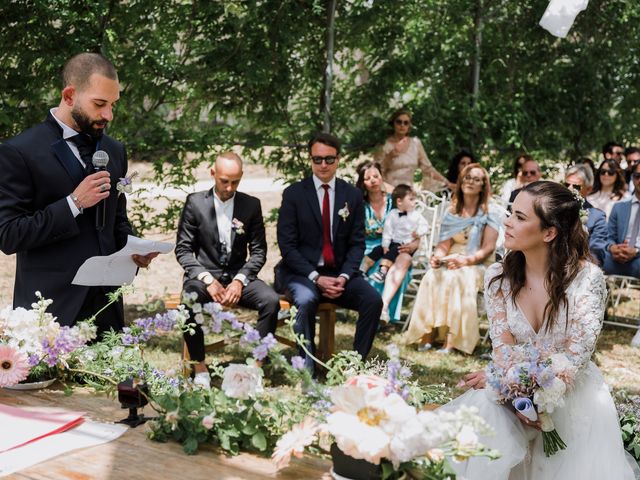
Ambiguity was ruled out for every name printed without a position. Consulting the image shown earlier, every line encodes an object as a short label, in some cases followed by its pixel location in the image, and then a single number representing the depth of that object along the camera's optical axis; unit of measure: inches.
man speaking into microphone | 134.3
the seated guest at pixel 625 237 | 292.2
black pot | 81.3
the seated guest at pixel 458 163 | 337.7
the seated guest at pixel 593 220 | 290.4
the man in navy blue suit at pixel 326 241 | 238.7
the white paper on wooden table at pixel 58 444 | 88.3
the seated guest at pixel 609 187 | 325.7
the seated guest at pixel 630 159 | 365.4
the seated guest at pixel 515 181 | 326.2
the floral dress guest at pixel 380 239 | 289.7
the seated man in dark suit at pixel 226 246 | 229.9
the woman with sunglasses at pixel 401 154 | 326.6
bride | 127.6
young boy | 291.1
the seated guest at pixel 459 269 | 272.5
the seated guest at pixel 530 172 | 306.5
